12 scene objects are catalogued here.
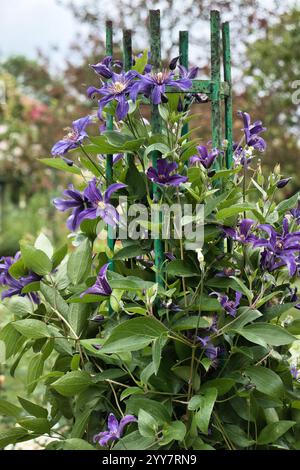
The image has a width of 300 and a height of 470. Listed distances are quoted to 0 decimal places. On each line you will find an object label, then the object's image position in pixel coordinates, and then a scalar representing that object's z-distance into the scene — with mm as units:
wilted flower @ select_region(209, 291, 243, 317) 1531
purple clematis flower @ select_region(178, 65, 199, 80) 1604
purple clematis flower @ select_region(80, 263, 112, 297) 1530
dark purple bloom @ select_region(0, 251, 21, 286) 1689
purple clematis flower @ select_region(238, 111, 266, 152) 1643
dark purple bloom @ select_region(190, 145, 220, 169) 1506
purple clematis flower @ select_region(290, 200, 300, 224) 1608
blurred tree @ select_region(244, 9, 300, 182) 7387
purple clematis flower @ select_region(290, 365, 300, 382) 1693
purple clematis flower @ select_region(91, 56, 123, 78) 1545
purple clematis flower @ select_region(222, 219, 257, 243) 1537
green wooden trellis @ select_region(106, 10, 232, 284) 1572
